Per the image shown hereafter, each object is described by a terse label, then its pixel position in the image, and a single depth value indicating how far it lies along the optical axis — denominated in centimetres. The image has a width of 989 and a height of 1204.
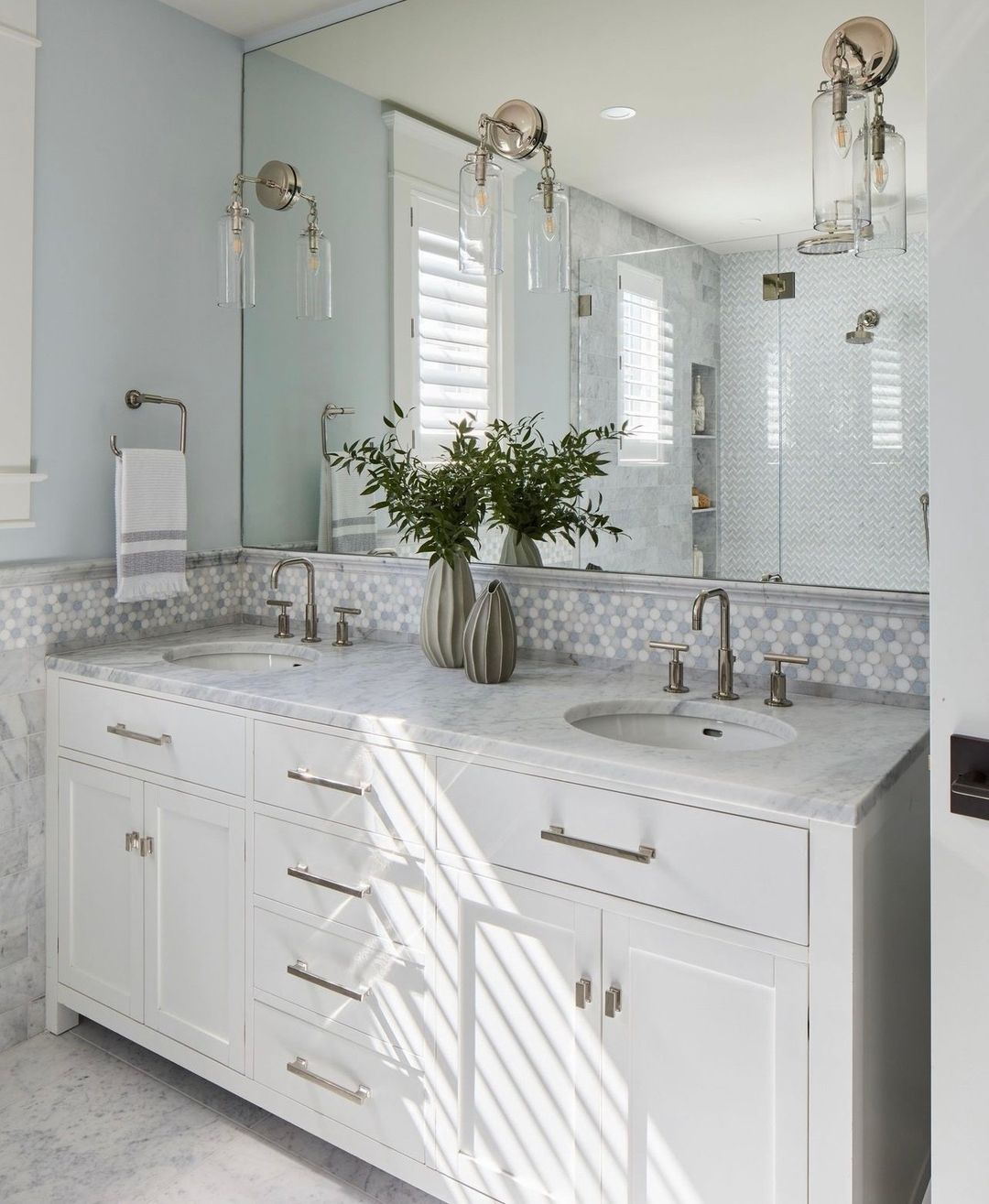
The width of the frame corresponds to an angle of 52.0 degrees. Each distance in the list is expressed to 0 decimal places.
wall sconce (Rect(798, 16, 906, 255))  171
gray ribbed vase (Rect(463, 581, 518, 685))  207
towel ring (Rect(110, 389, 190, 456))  258
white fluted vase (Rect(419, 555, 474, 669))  222
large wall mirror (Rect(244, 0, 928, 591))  188
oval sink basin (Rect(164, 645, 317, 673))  254
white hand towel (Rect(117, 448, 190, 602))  249
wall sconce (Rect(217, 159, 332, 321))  249
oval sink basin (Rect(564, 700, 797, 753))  184
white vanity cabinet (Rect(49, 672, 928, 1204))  137
